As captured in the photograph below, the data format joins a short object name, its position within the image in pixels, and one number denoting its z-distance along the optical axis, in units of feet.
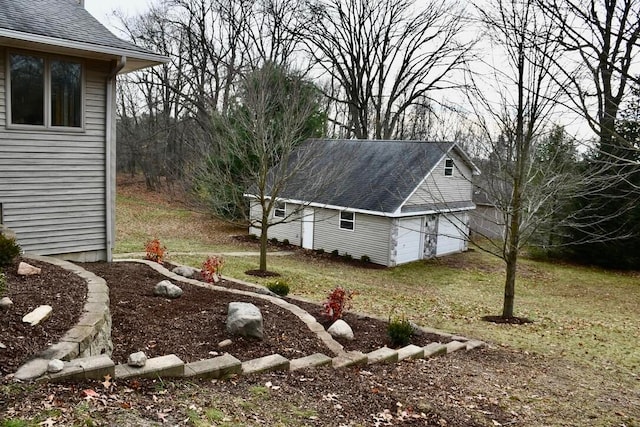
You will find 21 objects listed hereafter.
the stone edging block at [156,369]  13.73
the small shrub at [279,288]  31.83
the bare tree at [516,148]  31.78
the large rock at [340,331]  23.38
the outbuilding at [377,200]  63.77
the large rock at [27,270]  20.56
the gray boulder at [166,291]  24.39
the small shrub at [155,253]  36.24
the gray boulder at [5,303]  16.06
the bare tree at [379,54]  104.63
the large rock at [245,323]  19.56
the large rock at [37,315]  15.50
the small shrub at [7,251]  20.72
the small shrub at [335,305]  25.57
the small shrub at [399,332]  23.75
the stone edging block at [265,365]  16.20
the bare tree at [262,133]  50.67
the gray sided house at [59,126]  28.35
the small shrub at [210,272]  30.82
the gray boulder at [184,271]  31.50
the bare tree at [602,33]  19.13
